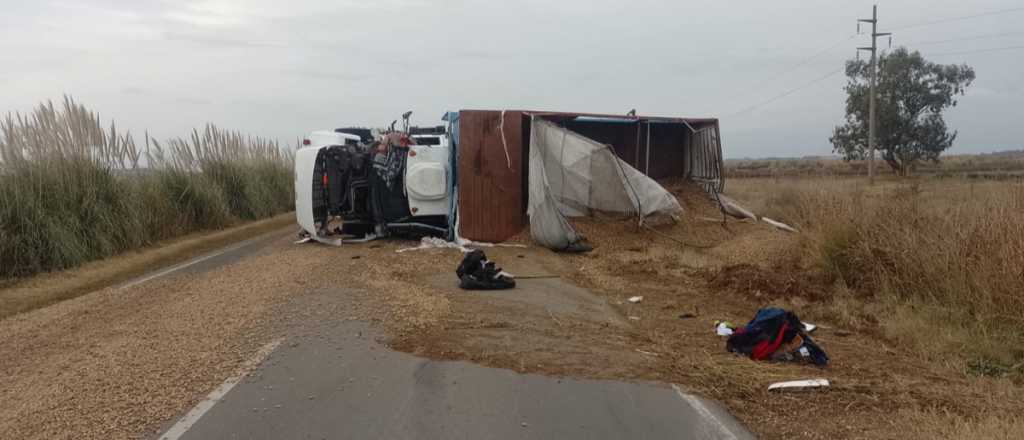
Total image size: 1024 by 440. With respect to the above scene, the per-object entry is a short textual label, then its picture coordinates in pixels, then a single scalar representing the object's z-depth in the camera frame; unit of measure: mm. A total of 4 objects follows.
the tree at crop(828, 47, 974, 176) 43969
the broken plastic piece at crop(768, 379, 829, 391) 5473
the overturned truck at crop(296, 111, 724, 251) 13727
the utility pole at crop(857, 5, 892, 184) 33897
